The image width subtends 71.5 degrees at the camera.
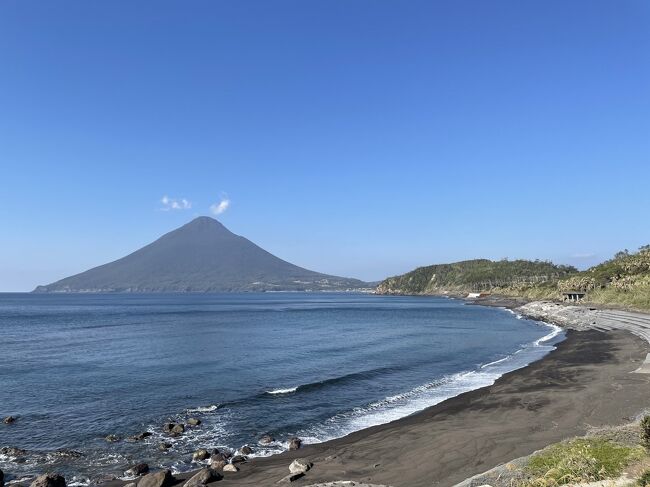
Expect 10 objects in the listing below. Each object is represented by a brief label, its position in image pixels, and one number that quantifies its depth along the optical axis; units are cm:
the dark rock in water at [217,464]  1811
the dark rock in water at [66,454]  2006
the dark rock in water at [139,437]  2215
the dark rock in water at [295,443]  2069
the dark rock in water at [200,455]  1956
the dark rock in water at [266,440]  2181
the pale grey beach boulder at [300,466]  1686
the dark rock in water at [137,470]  1806
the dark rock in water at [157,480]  1627
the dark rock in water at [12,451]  2038
